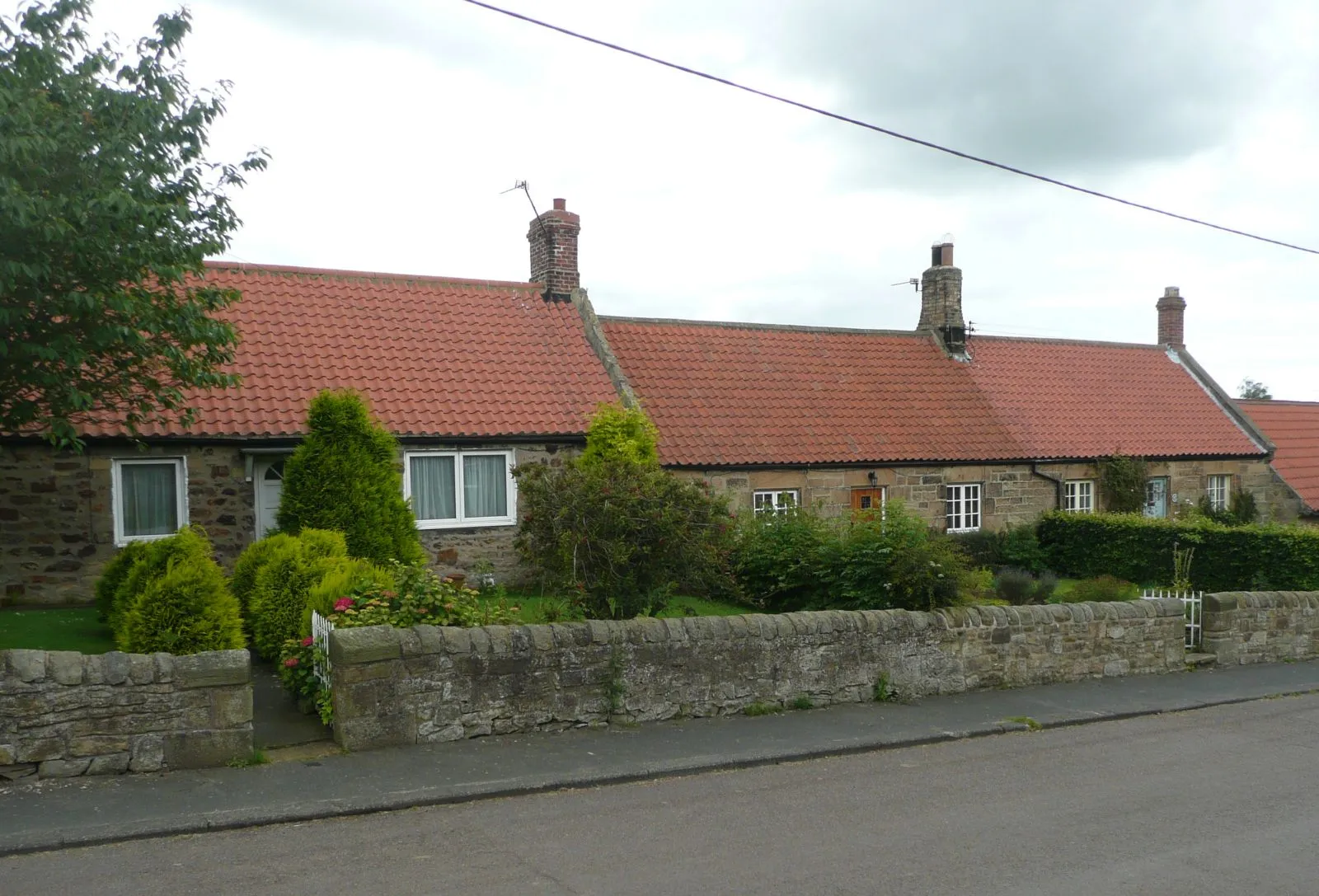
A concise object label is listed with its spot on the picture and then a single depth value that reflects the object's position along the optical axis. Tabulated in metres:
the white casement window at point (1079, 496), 25.08
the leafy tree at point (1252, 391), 94.33
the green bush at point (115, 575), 12.41
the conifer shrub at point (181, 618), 9.34
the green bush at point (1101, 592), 17.89
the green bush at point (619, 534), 11.23
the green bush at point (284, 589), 11.05
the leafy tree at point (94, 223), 9.45
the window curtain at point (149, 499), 15.02
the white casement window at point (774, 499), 20.05
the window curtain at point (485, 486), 17.53
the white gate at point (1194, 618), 15.03
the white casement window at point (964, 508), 23.17
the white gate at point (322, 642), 9.52
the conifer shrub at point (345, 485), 13.76
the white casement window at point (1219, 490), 27.44
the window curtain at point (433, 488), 17.06
